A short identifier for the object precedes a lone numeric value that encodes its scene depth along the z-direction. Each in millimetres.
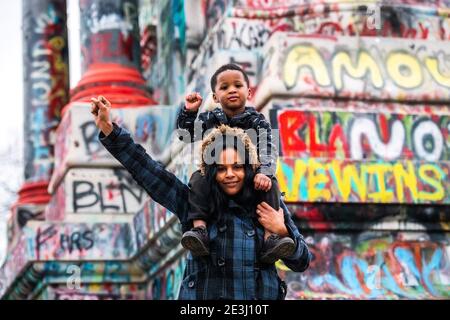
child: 8250
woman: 8188
